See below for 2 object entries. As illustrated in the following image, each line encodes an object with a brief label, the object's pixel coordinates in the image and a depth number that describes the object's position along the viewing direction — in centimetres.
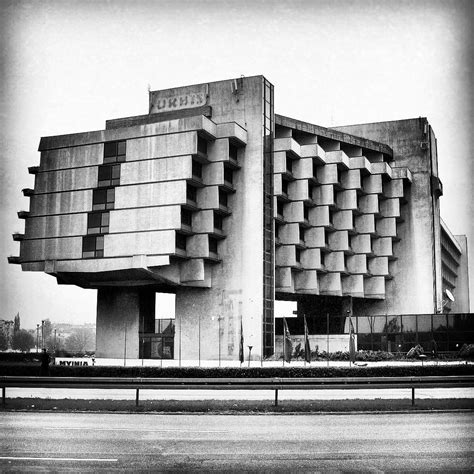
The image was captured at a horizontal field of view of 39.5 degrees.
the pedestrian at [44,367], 4519
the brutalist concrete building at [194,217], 7081
